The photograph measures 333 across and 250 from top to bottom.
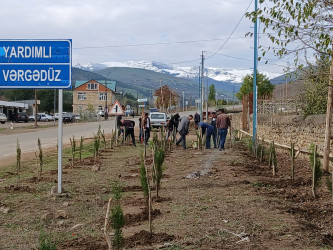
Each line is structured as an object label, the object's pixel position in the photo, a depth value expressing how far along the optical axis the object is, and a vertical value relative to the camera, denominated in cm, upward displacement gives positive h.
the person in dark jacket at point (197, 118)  3729 -78
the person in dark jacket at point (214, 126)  2089 -88
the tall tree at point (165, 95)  8752 +239
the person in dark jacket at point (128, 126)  2215 -84
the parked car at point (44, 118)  6988 -154
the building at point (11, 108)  6881 -13
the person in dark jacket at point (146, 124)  2122 -73
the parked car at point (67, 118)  6246 -136
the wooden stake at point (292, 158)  992 -102
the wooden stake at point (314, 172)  802 -104
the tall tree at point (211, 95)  11434 +327
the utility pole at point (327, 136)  1063 -61
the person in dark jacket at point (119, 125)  2341 -84
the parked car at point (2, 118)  5752 -131
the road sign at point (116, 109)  2233 -6
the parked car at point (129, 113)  7843 -89
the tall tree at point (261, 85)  5651 +299
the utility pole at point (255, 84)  2072 +107
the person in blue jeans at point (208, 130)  1970 -89
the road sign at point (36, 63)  931 +84
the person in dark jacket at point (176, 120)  2546 -65
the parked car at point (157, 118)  4144 -90
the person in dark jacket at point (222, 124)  1834 -60
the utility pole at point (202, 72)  4143 +339
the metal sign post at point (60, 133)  927 -50
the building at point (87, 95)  10206 +263
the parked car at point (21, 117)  6506 -132
